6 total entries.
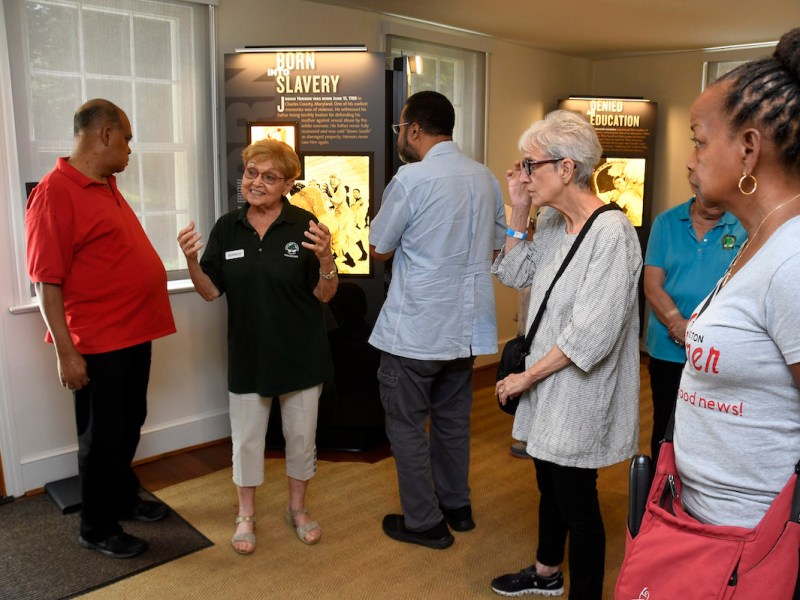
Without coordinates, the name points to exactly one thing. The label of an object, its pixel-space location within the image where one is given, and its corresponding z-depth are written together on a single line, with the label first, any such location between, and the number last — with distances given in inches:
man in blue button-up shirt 100.9
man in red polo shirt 95.4
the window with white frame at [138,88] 122.1
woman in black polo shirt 100.7
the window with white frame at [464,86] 200.4
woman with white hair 73.6
